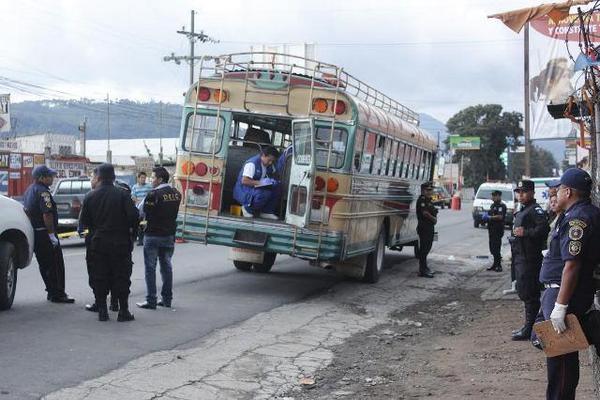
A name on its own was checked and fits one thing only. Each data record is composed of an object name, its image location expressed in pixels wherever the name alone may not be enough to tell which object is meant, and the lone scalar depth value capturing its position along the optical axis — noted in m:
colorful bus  10.77
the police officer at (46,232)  9.34
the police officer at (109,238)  8.54
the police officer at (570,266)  4.76
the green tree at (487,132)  84.50
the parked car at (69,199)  18.50
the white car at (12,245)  8.89
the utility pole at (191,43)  45.56
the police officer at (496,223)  15.83
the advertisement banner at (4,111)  38.95
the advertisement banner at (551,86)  12.30
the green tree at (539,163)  102.90
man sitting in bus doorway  11.22
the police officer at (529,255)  8.27
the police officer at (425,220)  14.52
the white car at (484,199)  31.56
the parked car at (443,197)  51.62
